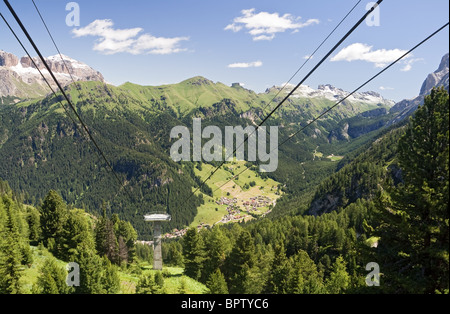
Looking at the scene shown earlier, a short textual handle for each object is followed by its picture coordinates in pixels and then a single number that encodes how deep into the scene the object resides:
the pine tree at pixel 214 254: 51.21
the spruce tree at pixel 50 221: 57.47
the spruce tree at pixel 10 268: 33.03
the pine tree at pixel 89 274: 33.78
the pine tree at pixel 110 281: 35.59
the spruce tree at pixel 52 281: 30.50
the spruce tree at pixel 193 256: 56.47
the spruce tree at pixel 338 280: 43.66
